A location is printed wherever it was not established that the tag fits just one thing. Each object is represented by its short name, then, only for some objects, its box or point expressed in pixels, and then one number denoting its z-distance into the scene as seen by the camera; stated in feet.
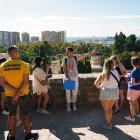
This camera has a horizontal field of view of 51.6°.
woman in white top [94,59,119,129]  9.24
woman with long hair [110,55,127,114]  11.30
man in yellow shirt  7.92
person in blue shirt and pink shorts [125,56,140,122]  10.12
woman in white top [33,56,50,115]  11.04
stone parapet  12.45
